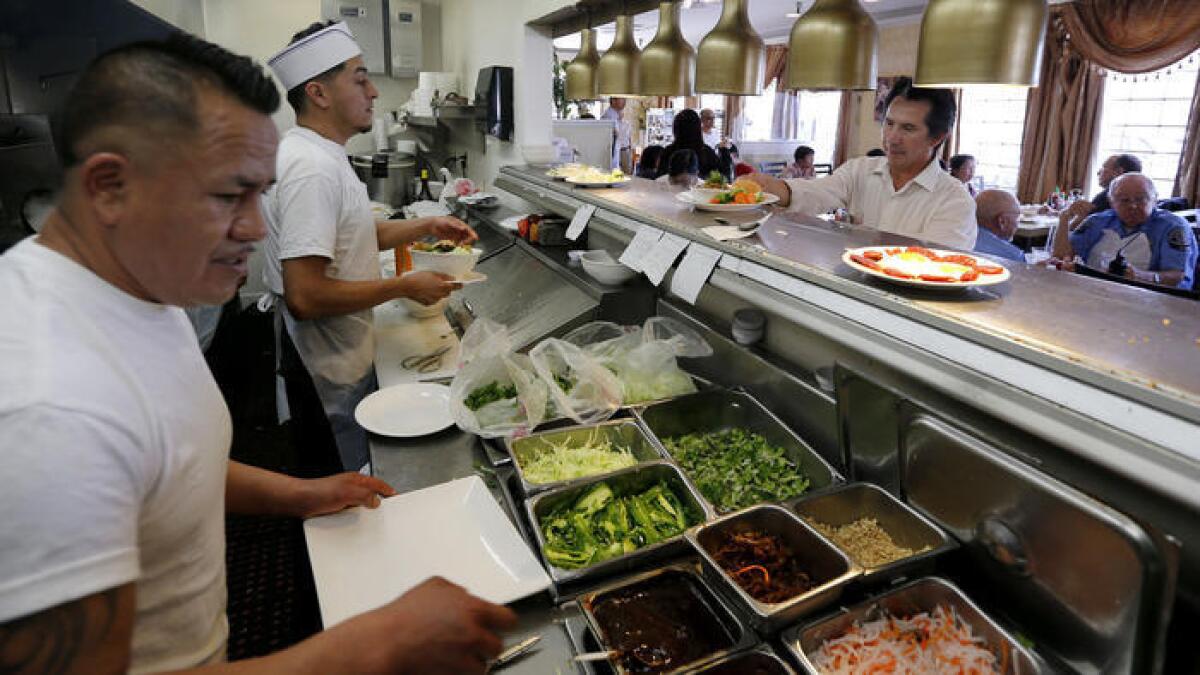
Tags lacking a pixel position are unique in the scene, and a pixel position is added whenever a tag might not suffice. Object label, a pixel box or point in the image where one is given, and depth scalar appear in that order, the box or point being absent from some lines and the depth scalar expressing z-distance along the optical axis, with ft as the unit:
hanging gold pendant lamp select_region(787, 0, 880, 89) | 5.54
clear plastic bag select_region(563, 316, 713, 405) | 6.78
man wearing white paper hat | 7.34
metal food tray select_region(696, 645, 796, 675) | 3.68
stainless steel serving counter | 3.15
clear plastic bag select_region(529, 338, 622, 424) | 6.30
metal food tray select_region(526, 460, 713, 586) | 4.41
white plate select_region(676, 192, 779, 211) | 7.59
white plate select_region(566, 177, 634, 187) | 10.09
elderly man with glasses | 15.26
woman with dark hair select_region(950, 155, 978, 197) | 25.65
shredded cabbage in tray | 5.56
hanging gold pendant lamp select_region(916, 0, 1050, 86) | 4.05
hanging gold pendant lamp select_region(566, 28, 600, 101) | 11.27
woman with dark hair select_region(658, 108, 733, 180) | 20.67
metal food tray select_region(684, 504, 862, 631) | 3.88
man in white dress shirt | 9.62
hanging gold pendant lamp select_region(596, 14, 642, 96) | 9.47
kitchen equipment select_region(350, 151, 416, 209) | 19.45
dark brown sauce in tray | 3.89
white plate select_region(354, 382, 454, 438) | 6.35
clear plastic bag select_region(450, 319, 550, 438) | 6.17
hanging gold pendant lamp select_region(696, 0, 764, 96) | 7.08
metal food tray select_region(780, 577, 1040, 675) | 3.69
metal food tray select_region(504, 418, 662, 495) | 5.91
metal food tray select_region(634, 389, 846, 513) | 6.05
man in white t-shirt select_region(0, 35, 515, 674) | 2.19
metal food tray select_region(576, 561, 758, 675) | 3.70
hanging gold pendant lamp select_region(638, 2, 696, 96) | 8.55
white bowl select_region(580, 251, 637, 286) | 8.07
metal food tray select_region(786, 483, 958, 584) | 4.22
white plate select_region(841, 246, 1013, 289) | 4.47
